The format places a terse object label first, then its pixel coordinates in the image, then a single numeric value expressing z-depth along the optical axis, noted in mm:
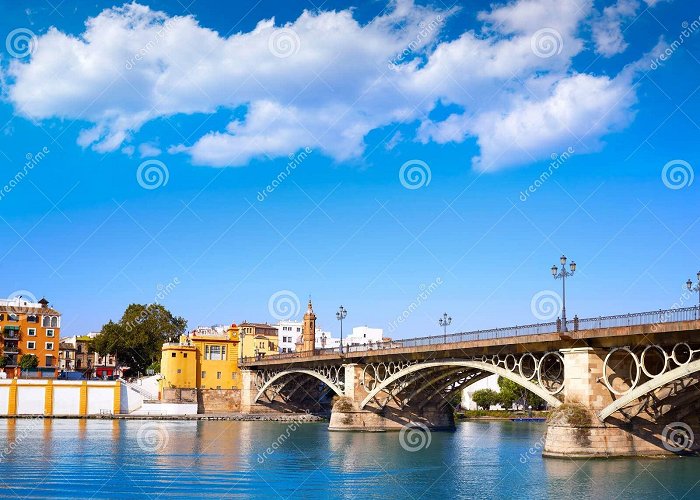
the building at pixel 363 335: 160875
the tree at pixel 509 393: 105125
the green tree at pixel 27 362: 96375
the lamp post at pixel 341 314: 71275
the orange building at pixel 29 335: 98062
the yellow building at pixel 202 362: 97000
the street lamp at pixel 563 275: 41500
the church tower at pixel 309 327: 99438
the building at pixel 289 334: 151500
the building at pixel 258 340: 113062
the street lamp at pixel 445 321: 70375
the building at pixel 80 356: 133688
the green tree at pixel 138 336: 106812
